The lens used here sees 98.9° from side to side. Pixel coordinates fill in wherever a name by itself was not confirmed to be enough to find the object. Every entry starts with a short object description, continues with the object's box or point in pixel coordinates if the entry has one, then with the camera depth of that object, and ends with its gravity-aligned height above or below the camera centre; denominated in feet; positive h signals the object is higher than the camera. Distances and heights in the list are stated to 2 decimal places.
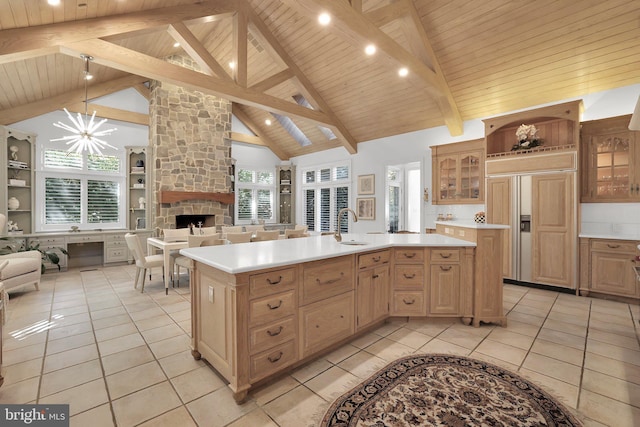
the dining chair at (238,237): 15.03 -1.37
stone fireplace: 21.34 +5.19
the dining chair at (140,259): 13.43 -2.42
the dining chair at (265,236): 15.70 -1.38
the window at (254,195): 29.14 +1.84
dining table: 13.75 -1.91
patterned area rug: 5.36 -4.07
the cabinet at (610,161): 12.79 +2.43
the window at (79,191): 18.76 +1.57
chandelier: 14.33 +4.03
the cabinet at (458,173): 17.10 +2.57
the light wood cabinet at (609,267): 12.06 -2.58
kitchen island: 5.98 -2.27
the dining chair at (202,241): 13.25 -1.41
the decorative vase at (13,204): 16.98 +0.53
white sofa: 12.30 -2.72
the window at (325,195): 26.99 +1.79
